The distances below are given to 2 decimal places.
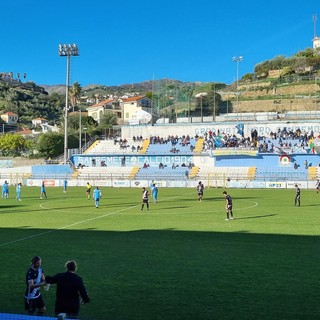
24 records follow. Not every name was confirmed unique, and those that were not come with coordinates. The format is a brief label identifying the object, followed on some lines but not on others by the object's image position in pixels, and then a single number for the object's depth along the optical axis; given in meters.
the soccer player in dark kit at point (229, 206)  23.70
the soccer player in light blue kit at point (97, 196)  31.18
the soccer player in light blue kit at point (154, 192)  34.41
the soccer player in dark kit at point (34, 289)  8.56
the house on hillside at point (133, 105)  125.16
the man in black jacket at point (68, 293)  7.66
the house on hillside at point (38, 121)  155.12
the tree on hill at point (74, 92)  137.73
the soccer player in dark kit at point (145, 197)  29.86
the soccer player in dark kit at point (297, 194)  30.86
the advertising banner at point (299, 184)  50.19
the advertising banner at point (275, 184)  51.60
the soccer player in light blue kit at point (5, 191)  40.75
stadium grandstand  56.88
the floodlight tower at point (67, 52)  66.19
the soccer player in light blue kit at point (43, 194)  40.28
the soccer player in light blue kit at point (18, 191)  37.72
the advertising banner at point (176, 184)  54.57
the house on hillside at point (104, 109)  136.62
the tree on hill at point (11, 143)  95.56
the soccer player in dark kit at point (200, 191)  34.97
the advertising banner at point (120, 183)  57.53
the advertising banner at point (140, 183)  56.44
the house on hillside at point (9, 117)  151.25
